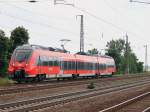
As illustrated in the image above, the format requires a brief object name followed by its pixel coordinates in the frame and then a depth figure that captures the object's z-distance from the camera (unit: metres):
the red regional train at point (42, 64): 42.16
